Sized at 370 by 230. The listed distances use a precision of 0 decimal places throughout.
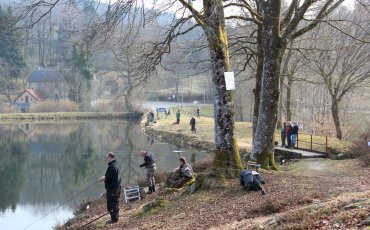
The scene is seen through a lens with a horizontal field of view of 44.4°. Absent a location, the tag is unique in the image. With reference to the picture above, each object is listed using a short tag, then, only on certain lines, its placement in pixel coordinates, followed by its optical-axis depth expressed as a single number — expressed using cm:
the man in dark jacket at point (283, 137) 2459
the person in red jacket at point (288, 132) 2378
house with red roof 8081
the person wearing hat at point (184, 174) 1507
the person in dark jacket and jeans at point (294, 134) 2388
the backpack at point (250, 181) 1095
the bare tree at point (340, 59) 2805
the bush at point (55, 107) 7425
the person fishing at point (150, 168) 1644
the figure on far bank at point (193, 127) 4206
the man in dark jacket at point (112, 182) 1164
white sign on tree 1205
